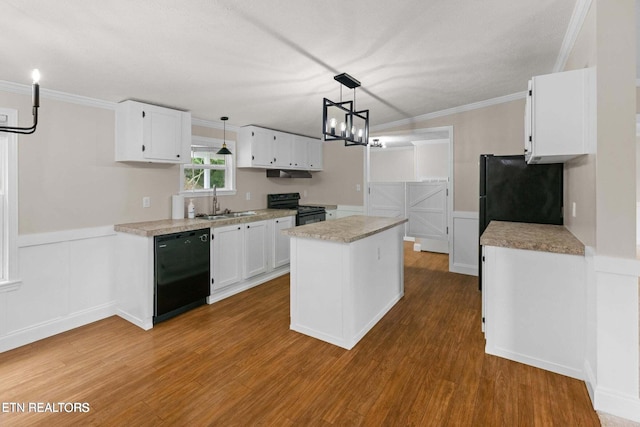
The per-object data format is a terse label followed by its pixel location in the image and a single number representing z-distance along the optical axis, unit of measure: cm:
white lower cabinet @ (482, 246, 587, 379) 218
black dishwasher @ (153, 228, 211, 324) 312
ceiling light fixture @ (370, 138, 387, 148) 748
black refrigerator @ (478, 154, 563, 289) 316
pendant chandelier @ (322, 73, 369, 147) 280
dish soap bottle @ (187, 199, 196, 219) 398
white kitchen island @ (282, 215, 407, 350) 263
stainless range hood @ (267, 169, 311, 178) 527
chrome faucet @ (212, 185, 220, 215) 441
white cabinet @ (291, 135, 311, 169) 550
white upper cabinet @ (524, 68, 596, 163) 200
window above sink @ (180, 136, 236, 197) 423
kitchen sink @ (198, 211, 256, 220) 413
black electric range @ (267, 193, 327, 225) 505
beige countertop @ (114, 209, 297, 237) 307
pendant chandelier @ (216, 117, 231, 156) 393
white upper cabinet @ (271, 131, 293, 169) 511
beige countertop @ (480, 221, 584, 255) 219
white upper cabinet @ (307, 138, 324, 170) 585
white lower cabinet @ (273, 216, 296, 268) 457
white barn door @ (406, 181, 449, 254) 505
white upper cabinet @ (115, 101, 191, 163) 332
